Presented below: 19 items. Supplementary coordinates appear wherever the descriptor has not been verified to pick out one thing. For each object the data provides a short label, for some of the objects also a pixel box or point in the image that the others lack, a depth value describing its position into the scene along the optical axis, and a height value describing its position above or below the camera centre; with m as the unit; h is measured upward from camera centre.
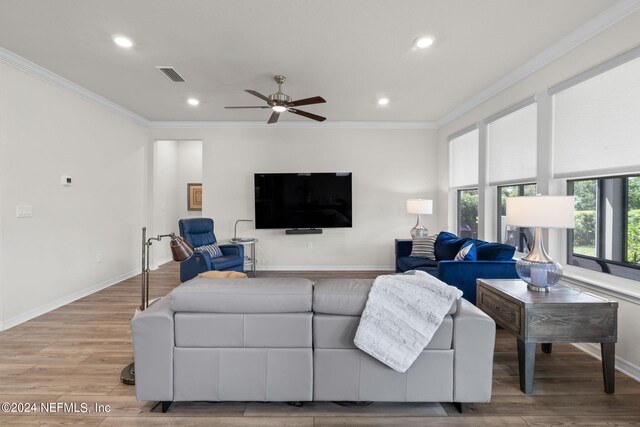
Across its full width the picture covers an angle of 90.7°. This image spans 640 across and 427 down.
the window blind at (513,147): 3.37 +0.75
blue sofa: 3.04 -0.56
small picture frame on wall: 7.23 +0.30
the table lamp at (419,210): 5.03 +0.01
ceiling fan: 3.43 +1.20
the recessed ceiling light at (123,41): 2.81 +1.53
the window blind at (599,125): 2.34 +0.71
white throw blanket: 1.68 -0.60
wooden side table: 2.07 -0.76
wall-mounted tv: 5.53 +0.18
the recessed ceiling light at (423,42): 2.82 +1.54
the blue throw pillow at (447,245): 3.98 -0.45
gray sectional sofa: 1.75 -0.81
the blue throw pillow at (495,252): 3.18 -0.43
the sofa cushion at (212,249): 4.57 -0.58
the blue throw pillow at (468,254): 3.29 -0.45
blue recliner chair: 4.26 -0.63
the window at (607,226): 2.49 -0.13
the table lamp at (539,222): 2.14 -0.08
